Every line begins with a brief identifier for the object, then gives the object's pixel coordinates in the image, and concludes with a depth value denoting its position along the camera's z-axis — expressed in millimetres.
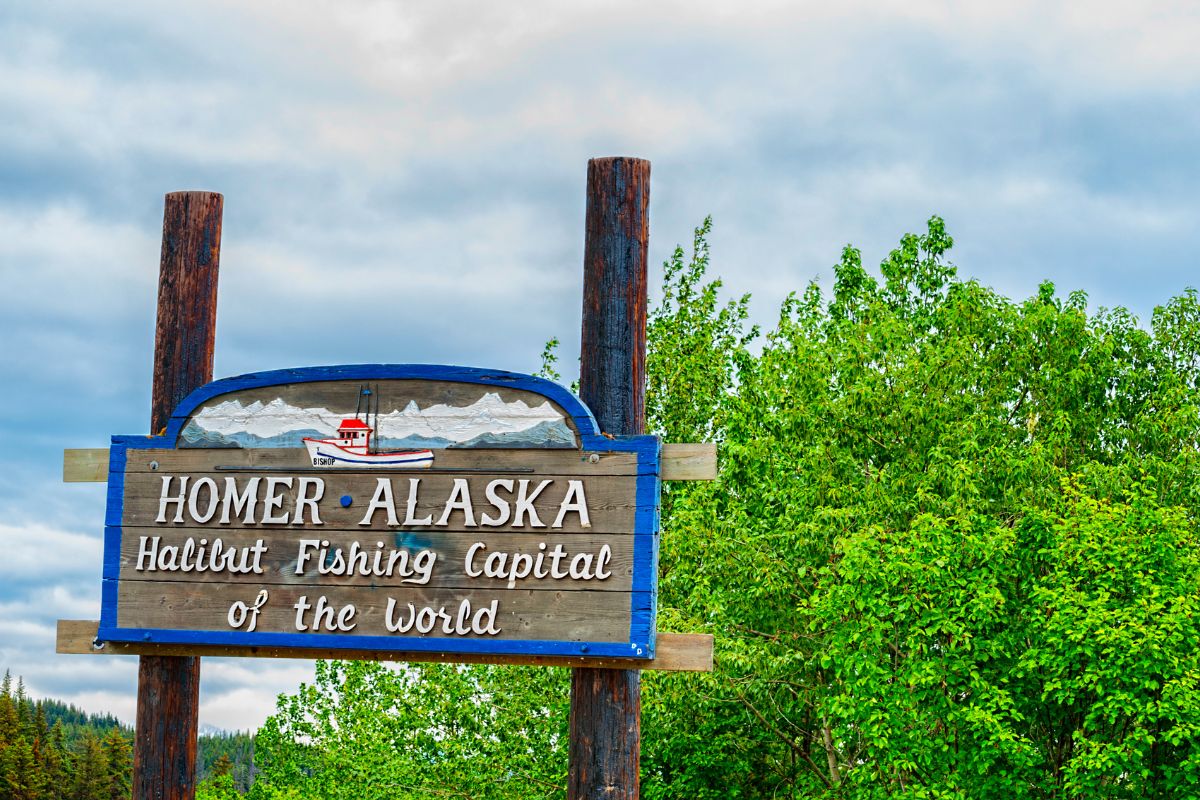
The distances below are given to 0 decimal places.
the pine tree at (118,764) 68850
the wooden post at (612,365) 7145
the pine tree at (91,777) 67562
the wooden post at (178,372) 8227
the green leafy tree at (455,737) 22469
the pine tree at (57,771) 66000
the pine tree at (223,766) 66562
